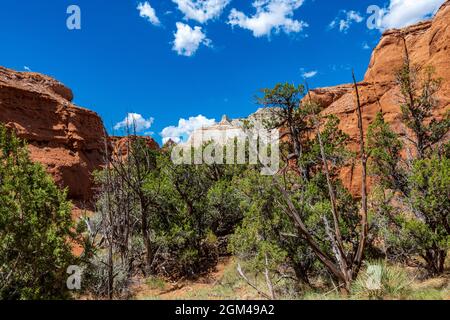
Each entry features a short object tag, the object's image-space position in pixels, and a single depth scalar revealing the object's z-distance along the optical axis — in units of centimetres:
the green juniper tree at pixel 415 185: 1052
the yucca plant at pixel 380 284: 608
